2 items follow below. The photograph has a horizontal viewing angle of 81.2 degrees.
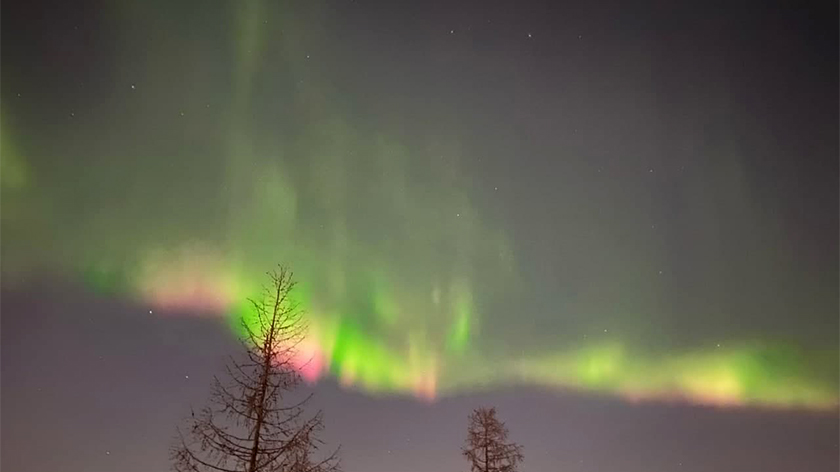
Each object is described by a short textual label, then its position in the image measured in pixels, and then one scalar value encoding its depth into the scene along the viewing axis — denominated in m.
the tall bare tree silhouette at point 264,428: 10.46
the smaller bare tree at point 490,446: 19.97
